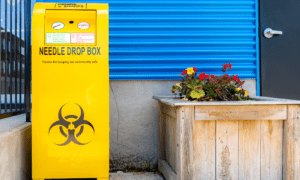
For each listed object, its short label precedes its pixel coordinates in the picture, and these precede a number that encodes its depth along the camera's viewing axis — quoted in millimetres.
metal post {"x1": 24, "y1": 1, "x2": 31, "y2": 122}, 2301
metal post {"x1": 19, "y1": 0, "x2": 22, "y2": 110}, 2178
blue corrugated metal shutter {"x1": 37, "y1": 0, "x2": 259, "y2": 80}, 2803
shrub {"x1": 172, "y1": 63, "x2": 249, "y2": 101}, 2117
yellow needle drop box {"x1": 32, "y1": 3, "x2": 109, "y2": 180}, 1874
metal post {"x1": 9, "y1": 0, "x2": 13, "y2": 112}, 2016
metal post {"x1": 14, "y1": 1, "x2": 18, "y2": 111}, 2113
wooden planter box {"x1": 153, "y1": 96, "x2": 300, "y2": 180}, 1909
